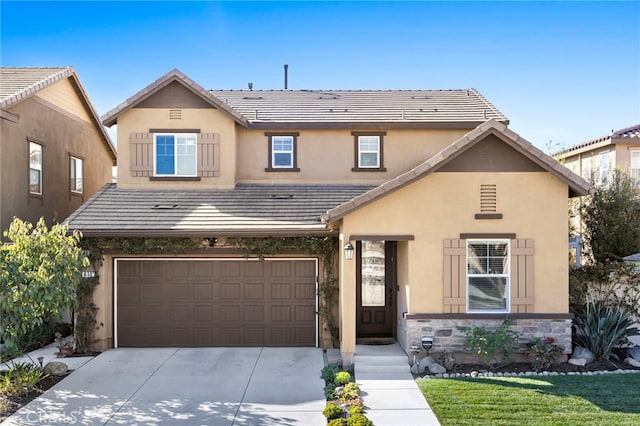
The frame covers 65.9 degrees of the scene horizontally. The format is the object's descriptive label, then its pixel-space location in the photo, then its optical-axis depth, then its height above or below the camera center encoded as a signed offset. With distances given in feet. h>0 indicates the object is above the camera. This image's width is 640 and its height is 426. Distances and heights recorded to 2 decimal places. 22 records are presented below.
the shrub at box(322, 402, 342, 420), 24.57 -9.75
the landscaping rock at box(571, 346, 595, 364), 32.96 -9.13
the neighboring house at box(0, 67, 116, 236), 43.50 +7.27
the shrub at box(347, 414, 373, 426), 22.99 -9.60
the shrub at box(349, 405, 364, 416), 24.64 -9.71
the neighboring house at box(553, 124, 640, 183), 58.90 +8.23
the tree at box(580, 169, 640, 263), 45.70 -0.17
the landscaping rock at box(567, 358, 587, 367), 32.45 -9.49
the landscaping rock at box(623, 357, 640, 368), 32.71 -9.63
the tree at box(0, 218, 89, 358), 27.61 -3.45
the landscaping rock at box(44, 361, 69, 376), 32.43 -10.07
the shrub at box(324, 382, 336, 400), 27.97 -10.06
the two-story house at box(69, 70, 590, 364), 33.24 +0.17
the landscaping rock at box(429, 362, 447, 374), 31.53 -9.70
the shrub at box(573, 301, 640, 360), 33.37 -7.71
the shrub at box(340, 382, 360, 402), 27.04 -9.75
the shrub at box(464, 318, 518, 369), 31.48 -8.09
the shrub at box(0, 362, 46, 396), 28.48 -9.76
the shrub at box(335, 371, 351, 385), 29.58 -9.66
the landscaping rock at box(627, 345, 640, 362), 33.61 -9.30
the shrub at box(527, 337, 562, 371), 31.98 -8.75
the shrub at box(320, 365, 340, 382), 31.17 -9.95
